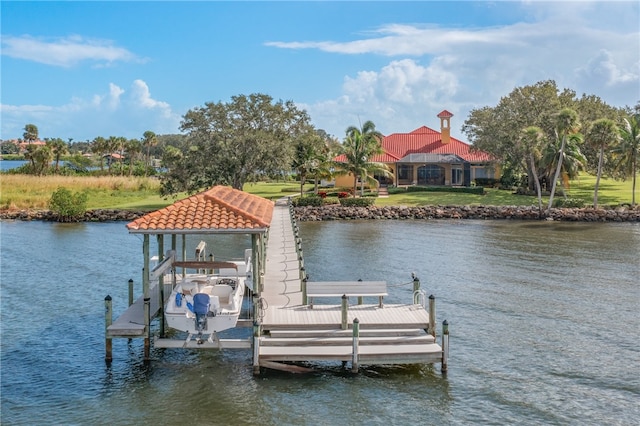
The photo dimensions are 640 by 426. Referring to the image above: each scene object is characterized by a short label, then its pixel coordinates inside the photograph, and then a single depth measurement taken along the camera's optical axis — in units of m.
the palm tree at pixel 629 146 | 55.97
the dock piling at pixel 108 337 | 18.48
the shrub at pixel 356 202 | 60.17
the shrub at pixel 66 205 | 55.34
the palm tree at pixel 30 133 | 121.00
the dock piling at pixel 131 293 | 22.30
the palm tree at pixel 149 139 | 115.31
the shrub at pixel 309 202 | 60.16
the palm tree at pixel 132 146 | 102.38
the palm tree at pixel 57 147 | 89.12
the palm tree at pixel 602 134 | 55.22
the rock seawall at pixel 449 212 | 55.31
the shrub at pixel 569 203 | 58.38
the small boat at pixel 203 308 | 17.41
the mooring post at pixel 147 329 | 18.44
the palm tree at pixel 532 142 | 54.81
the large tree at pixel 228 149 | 57.38
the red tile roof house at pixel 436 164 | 74.06
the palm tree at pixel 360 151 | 61.12
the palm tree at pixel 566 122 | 52.72
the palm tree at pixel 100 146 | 98.69
